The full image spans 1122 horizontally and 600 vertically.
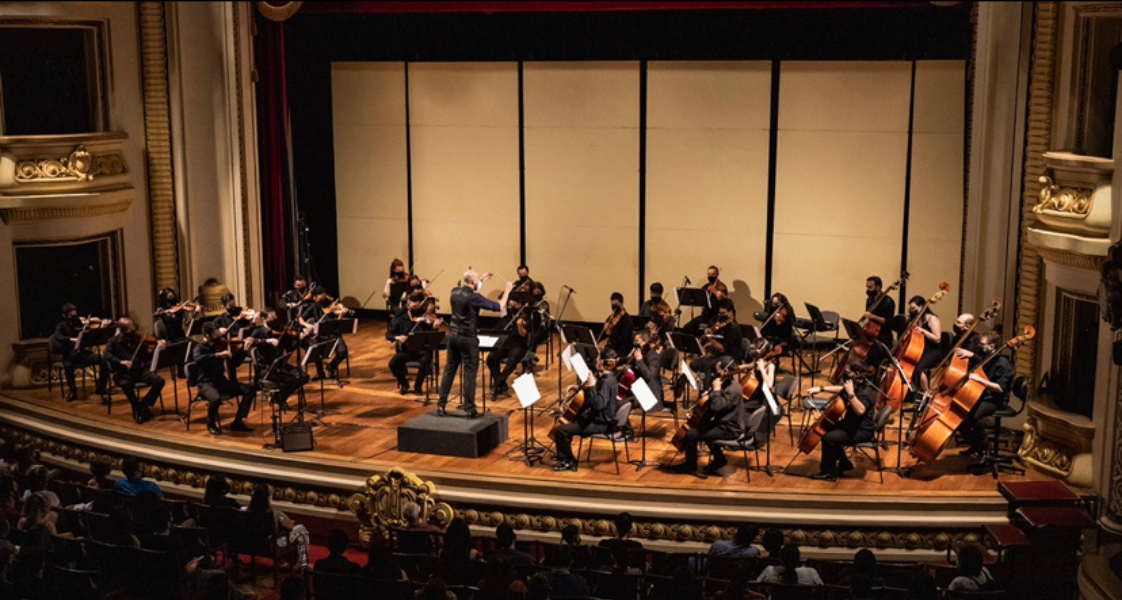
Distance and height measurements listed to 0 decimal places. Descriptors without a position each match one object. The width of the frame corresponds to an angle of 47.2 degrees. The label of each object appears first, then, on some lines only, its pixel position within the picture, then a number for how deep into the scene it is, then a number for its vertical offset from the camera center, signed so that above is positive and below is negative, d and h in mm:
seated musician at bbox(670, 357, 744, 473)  10672 -2139
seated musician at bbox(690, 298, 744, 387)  12578 -1798
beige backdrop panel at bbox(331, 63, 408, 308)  16984 -238
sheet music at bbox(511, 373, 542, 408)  10633 -1941
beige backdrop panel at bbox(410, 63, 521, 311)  16484 -163
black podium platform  11547 -2538
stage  10328 -2757
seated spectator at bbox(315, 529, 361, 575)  8321 -2632
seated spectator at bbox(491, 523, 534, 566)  8602 -2656
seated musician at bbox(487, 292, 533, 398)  13461 -2024
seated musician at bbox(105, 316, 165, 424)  12789 -2177
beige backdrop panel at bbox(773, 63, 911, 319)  14805 -262
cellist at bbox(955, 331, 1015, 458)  10875 -1992
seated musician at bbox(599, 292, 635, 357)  12828 -1720
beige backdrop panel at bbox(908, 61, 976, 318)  14453 -291
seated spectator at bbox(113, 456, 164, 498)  9797 -2519
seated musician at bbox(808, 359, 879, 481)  10562 -2165
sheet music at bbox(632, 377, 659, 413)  10656 -1970
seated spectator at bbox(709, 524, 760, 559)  8812 -2685
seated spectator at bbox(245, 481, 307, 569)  9930 -2975
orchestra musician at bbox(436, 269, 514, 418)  11727 -1677
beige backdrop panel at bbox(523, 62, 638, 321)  15977 -302
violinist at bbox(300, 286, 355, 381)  13484 -1722
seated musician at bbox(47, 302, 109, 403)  13570 -2037
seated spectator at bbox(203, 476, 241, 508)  10102 -2662
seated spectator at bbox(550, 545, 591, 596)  8102 -2691
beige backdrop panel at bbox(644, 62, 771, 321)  15375 -192
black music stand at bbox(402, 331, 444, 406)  12039 -1746
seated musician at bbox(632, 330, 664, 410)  11914 -1941
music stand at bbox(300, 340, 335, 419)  13070 -2081
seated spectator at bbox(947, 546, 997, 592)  8141 -2665
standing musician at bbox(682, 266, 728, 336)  13922 -1555
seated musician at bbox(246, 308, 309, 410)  12234 -1957
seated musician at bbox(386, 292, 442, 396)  13383 -1886
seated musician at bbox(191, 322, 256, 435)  12242 -2152
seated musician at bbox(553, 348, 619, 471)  11047 -2182
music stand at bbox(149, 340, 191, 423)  12195 -1915
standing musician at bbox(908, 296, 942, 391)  11836 -1621
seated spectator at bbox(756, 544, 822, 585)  8172 -2676
